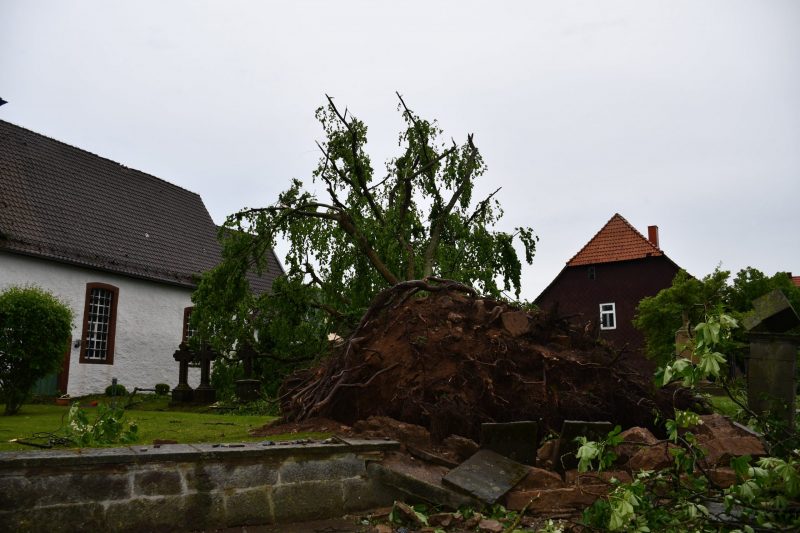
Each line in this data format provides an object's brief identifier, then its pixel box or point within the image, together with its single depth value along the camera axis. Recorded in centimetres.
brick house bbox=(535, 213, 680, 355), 2928
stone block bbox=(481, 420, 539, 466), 552
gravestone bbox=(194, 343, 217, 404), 1350
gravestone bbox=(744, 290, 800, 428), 688
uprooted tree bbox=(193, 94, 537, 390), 1209
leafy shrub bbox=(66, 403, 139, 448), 528
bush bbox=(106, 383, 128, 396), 1858
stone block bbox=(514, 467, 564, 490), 522
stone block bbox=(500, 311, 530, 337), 703
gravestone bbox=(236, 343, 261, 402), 1210
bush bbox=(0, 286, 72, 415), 1081
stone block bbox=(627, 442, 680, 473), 526
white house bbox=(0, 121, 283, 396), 1806
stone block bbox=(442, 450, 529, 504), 490
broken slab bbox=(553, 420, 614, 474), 559
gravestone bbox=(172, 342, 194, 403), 1358
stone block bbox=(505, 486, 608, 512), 496
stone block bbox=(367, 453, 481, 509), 493
